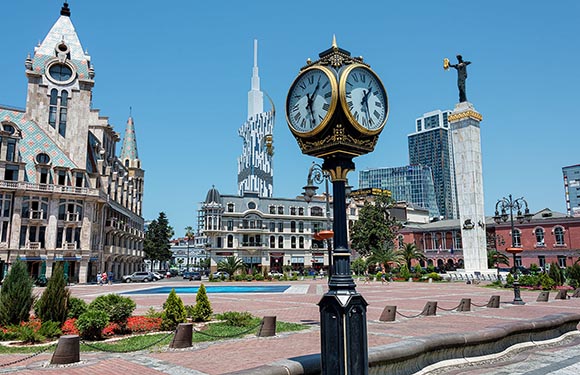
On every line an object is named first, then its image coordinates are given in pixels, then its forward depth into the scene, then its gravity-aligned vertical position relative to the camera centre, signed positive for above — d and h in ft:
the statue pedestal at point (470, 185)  130.21 +21.10
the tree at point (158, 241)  275.80 +12.37
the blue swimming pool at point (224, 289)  104.41 -7.16
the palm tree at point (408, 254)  173.93 +1.74
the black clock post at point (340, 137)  14.85 +4.46
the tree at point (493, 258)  167.90 -0.25
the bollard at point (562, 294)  75.46 -6.15
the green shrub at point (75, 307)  40.65 -4.09
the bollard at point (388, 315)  46.39 -5.72
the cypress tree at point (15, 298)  39.14 -3.00
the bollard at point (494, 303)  62.49 -6.24
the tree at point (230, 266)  169.07 -2.09
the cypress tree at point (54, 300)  38.45 -3.20
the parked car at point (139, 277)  175.10 -6.03
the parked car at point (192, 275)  196.81 -6.33
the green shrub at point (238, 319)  43.02 -5.60
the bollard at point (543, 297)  71.98 -6.31
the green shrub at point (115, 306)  38.99 -3.83
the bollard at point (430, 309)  52.75 -5.88
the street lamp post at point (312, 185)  48.52 +8.26
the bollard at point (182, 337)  32.53 -5.48
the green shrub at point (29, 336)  35.04 -5.61
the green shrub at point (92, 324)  35.70 -4.85
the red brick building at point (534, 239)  176.65 +7.46
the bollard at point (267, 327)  37.27 -5.50
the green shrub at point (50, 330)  36.24 -5.38
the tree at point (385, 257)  169.37 +0.59
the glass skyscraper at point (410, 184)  547.08 +93.56
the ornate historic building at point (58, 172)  141.90 +29.95
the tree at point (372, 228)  213.46 +14.39
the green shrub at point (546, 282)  96.03 -5.38
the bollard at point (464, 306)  57.82 -6.09
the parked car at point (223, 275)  167.92 -5.30
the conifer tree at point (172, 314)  41.39 -4.84
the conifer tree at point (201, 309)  46.55 -4.94
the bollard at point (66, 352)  27.17 -5.34
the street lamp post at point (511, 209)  95.80 +10.21
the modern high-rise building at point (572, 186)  459.73 +72.16
